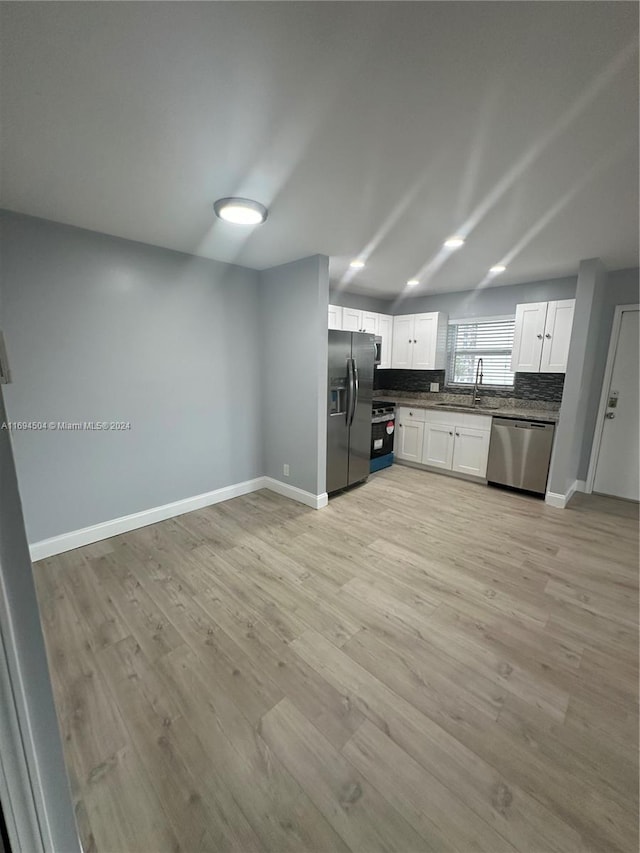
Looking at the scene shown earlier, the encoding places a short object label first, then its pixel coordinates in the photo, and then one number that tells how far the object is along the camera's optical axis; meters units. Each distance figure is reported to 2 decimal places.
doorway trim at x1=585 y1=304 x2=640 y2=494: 3.59
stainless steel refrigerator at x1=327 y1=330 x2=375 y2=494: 3.48
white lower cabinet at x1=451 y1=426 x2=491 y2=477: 4.09
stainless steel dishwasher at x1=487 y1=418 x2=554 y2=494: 3.62
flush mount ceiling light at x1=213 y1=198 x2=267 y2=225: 2.01
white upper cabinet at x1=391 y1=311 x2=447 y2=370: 4.73
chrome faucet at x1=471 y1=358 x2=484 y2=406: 4.57
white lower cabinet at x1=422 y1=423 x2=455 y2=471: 4.39
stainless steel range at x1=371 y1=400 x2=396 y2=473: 4.47
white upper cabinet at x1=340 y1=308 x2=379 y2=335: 4.39
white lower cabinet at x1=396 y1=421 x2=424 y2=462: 4.68
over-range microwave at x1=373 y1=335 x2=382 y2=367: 4.86
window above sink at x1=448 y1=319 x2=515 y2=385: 4.38
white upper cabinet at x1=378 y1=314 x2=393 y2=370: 4.97
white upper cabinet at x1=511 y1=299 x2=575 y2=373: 3.63
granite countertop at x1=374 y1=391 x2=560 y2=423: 3.72
